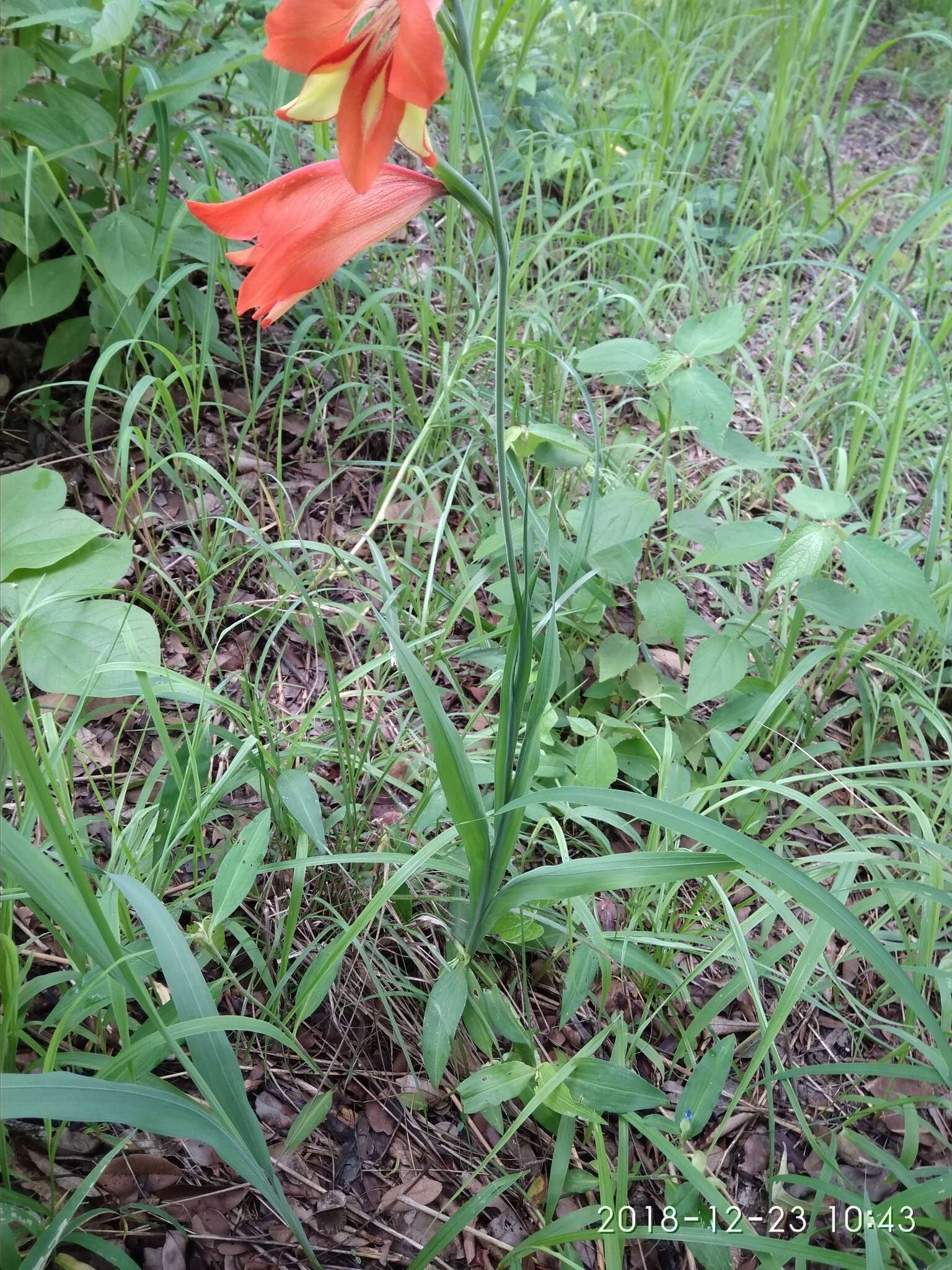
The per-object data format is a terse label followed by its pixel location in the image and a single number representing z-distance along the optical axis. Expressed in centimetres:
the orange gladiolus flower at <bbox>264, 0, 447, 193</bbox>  36
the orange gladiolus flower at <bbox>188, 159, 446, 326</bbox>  43
